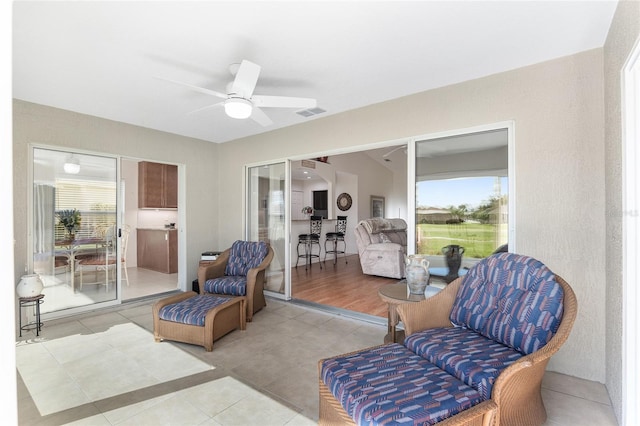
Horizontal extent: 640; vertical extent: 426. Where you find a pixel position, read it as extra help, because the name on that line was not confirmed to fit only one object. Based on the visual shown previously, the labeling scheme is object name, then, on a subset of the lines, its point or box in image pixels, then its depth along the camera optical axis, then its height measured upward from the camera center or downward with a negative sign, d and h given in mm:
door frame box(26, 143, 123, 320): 3484 -97
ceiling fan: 2197 +956
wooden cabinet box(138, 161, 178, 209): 6426 +629
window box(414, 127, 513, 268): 2777 +164
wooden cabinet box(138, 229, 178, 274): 6246 -817
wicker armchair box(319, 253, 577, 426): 1341 -839
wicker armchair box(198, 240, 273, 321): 3561 -813
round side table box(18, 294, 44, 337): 3180 -1035
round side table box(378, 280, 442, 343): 2467 -747
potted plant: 3877 -83
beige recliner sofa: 5660 -787
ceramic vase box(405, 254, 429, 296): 2561 -565
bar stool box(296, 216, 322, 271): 7074 -667
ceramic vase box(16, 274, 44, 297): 3170 -794
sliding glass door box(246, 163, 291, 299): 4641 -46
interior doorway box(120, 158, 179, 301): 6230 -469
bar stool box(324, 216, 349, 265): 8062 -700
